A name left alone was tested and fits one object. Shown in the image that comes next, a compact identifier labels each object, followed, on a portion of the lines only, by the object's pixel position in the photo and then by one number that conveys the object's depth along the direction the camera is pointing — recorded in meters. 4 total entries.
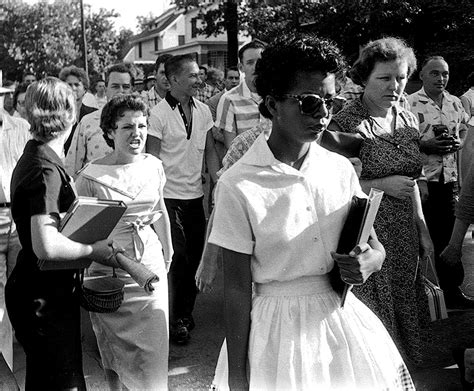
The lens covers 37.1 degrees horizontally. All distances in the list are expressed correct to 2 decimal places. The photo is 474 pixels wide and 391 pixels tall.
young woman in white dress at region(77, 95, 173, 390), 4.11
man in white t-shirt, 5.69
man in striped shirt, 5.82
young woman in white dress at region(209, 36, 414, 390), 2.37
